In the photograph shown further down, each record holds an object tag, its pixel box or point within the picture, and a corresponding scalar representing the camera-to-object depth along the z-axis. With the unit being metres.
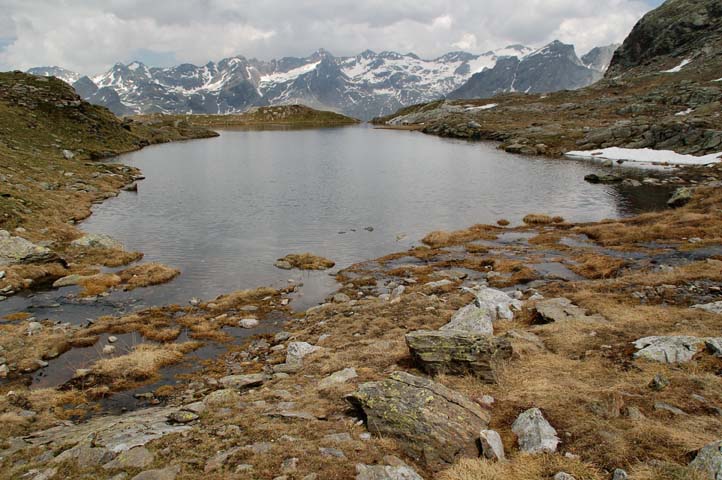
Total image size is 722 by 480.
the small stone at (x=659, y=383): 13.17
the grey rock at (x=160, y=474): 10.15
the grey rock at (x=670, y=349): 15.07
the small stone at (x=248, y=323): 26.03
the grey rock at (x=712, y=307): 19.64
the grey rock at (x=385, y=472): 9.94
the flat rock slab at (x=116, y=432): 11.90
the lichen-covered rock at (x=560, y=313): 20.85
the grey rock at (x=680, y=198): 52.62
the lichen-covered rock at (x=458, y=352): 15.09
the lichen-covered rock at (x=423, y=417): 11.01
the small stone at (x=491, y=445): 10.77
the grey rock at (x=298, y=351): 19.92
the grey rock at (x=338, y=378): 15.75
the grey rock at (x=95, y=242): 38.94
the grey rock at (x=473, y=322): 20.14
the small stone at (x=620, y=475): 9.37
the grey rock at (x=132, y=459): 10.73
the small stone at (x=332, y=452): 10.78
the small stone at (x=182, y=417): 13.41
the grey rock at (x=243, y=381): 17.83
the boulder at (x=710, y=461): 8.70
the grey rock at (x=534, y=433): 10.95
